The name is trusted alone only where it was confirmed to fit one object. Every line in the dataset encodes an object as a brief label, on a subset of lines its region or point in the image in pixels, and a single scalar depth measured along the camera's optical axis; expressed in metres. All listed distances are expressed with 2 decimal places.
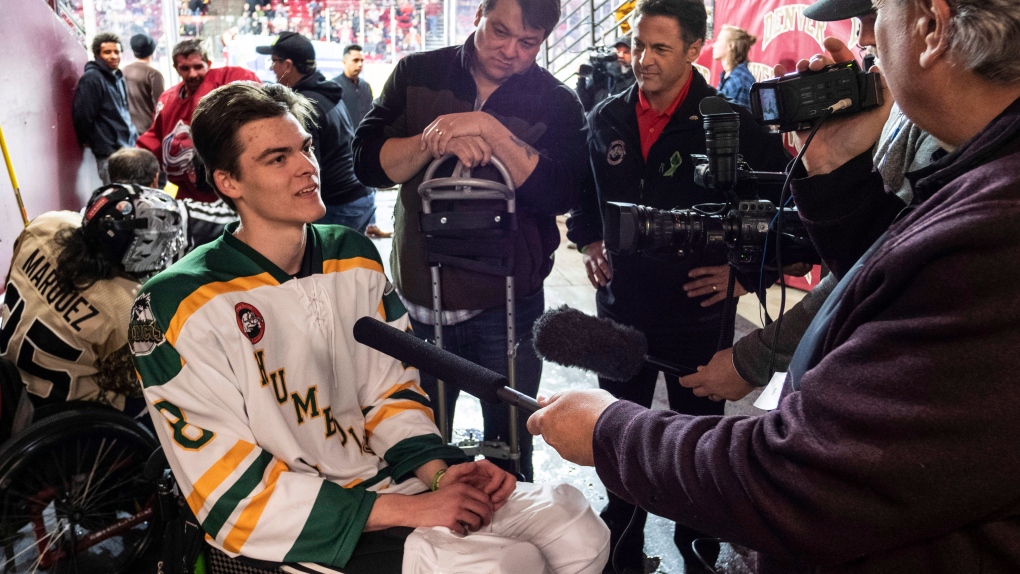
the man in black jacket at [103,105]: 5.62
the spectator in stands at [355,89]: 7.68
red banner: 4.60
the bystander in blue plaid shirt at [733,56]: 4.64
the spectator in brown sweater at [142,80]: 6.61
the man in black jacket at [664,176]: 2.10
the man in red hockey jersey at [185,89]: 4.34
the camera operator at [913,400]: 0.68
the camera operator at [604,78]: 6.04
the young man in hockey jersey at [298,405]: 1.35
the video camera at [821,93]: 1.15
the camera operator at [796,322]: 1.43
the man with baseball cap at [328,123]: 3.61
